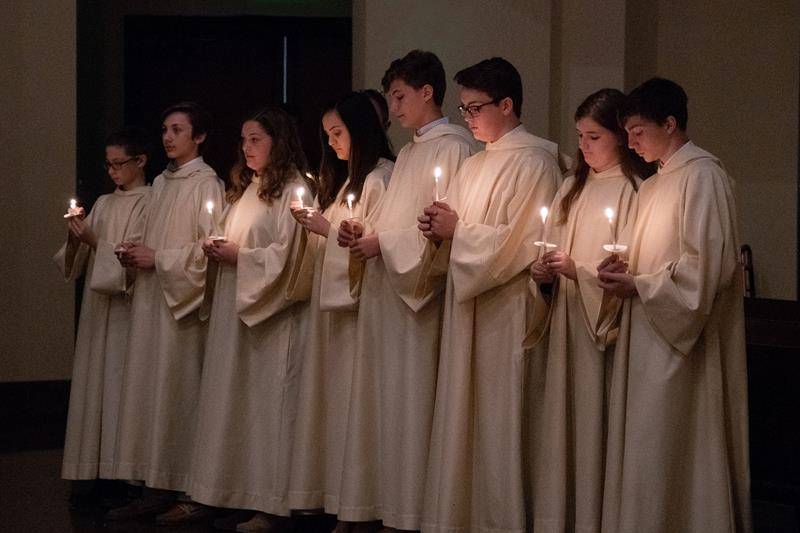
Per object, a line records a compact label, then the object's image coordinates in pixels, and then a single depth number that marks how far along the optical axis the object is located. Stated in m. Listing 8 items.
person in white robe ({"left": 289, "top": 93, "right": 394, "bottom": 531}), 6.14
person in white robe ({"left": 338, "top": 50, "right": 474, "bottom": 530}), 5.81
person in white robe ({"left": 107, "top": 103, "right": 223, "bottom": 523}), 6.86
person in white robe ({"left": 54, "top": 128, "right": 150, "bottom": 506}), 7.25
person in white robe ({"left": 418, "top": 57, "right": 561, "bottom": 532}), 5.50
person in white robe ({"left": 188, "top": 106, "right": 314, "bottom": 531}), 6.48
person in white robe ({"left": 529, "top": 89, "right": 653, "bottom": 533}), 5.25
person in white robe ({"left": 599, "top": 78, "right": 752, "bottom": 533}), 4.89
